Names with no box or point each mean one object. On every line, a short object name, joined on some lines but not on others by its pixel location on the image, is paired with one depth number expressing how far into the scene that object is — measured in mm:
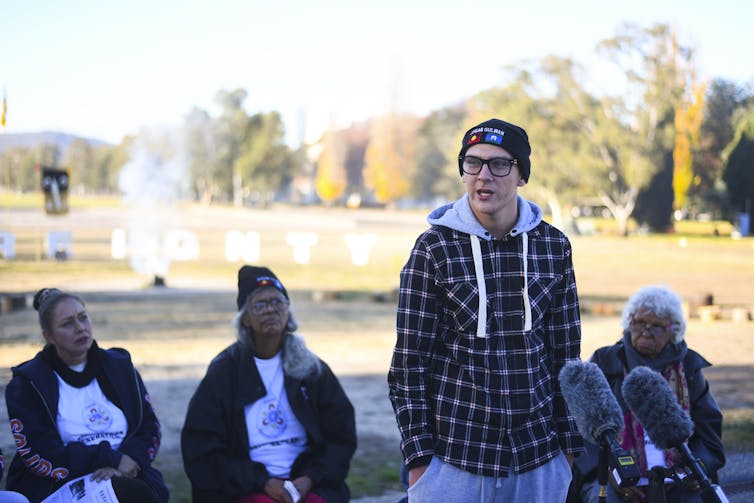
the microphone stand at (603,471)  2314
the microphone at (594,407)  2264
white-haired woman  3475
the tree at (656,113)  36188
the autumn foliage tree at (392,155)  68688
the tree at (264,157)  56462
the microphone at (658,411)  2410
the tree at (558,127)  42469
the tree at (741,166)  22356
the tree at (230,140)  33188
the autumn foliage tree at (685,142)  31344
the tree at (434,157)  67375
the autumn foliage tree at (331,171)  78875
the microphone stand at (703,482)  2221
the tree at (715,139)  26375
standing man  2266
